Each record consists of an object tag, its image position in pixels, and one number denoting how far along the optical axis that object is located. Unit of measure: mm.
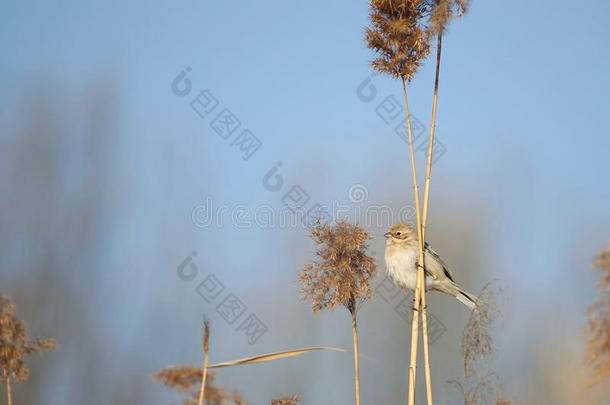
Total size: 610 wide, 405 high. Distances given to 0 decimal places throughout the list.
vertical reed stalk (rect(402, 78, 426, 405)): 5633
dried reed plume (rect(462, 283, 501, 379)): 5773
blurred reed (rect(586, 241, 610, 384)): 3869
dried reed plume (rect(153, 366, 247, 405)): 4648
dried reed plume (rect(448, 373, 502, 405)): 5441
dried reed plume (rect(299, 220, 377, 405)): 6270
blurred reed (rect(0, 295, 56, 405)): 5092
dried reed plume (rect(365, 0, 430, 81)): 6359
